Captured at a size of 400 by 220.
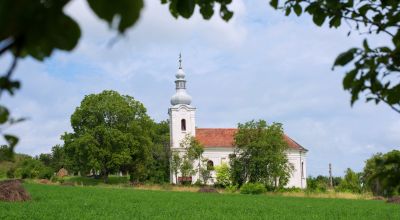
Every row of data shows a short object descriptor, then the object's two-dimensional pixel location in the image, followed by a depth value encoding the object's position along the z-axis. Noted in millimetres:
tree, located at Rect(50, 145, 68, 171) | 85188
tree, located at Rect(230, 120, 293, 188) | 51594
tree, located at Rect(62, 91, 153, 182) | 53062
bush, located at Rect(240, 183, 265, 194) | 46406
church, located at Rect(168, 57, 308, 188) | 62312
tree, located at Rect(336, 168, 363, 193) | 53356
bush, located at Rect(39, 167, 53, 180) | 62906
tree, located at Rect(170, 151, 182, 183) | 57312
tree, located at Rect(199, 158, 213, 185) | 58438
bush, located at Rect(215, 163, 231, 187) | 55781
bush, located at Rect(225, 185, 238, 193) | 47938
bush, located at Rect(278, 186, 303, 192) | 48875
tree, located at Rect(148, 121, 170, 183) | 62400
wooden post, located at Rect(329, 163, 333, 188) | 63881
